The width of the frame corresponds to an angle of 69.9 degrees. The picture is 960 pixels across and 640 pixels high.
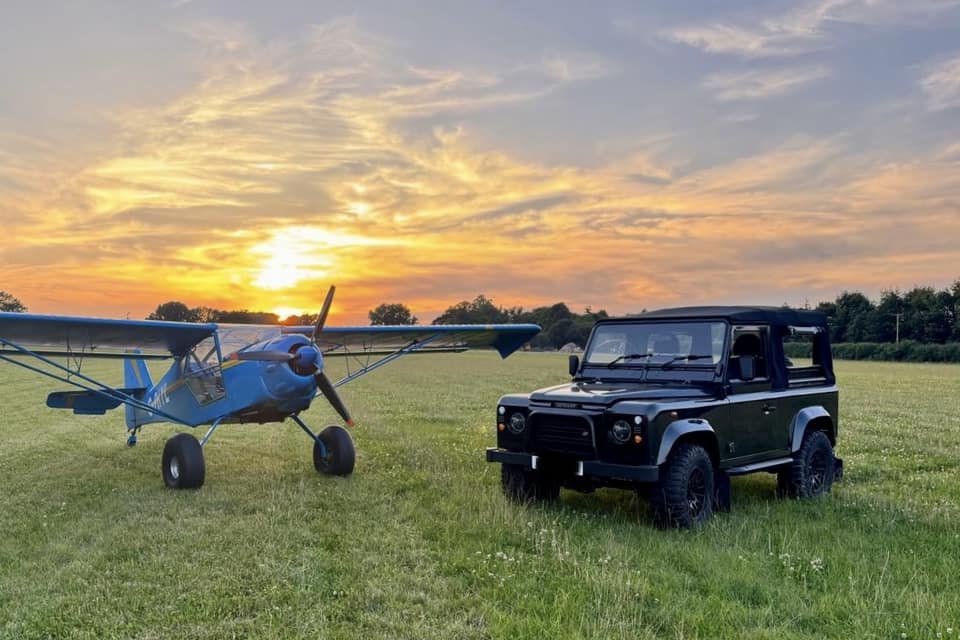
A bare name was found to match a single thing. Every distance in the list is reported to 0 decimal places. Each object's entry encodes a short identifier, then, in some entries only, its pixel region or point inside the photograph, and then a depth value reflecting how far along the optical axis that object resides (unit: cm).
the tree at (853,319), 9262
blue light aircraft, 904
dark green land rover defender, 628
